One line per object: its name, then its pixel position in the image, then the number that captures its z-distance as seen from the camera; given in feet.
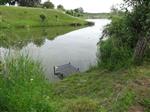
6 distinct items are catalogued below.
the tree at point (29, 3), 104.79
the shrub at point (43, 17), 78.68
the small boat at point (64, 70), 18.58
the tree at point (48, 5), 108.31
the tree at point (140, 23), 12.67
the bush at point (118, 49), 13.60
